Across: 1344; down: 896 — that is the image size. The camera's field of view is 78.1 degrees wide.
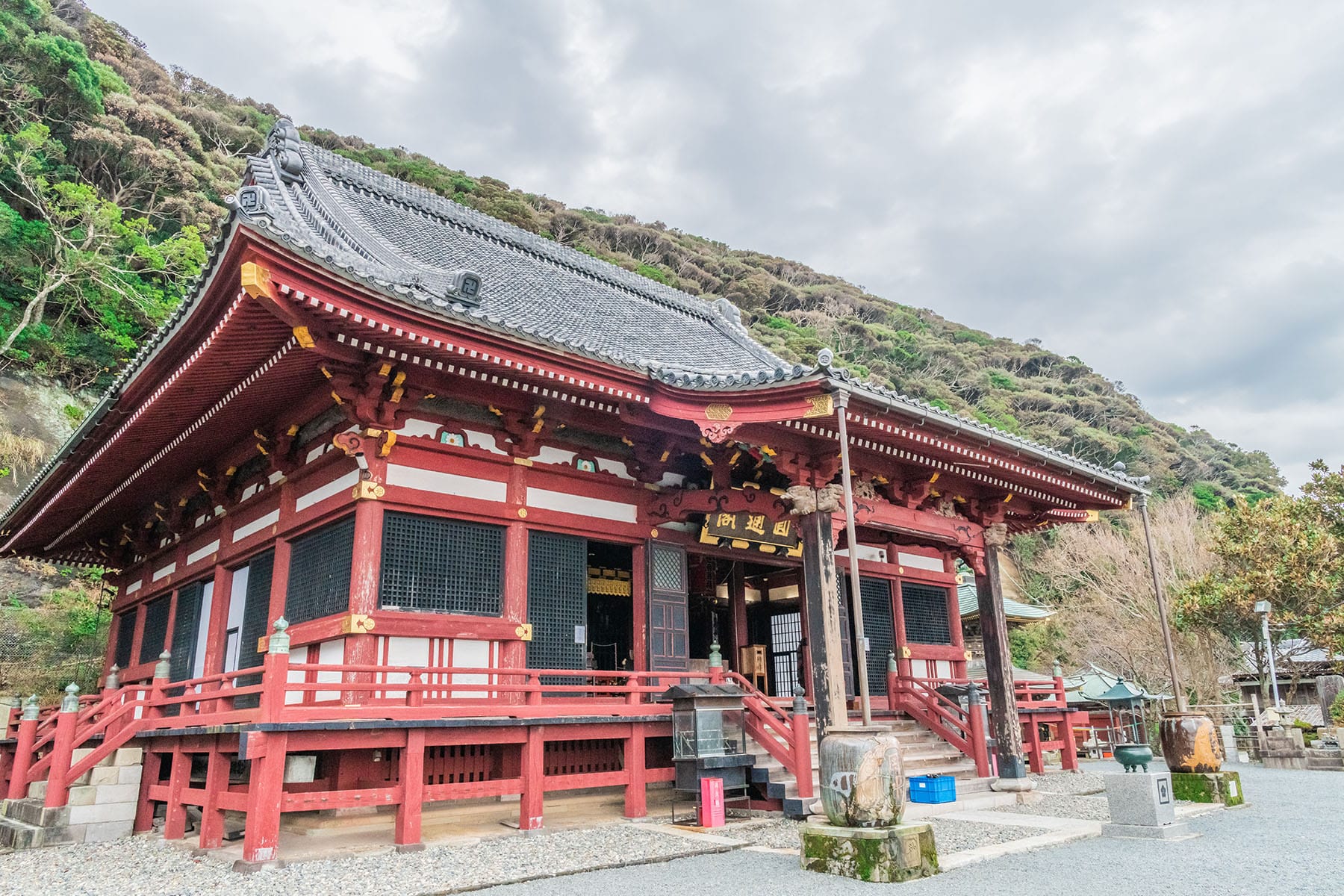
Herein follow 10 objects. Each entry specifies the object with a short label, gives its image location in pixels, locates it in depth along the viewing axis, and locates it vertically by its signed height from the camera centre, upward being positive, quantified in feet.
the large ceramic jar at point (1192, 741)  30.78 -1.94
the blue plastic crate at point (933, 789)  31.12 -3.51
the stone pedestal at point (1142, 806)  23.77 -3.30
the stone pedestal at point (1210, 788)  30.83 -3.63
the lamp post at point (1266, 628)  62.75 +4.40
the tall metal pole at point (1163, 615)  30.17 +2.63
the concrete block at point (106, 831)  27.25 -3.88
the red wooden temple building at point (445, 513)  23.72 +7.17
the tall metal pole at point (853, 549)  21.01 +3.65
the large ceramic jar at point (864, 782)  19.39 -1.98
